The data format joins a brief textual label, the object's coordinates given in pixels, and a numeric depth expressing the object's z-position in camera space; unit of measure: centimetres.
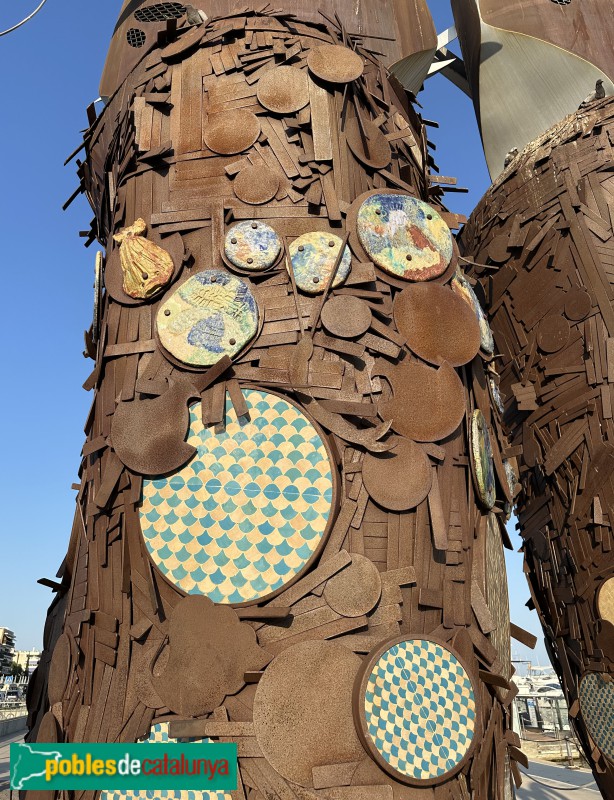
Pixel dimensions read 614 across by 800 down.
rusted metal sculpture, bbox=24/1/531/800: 516
